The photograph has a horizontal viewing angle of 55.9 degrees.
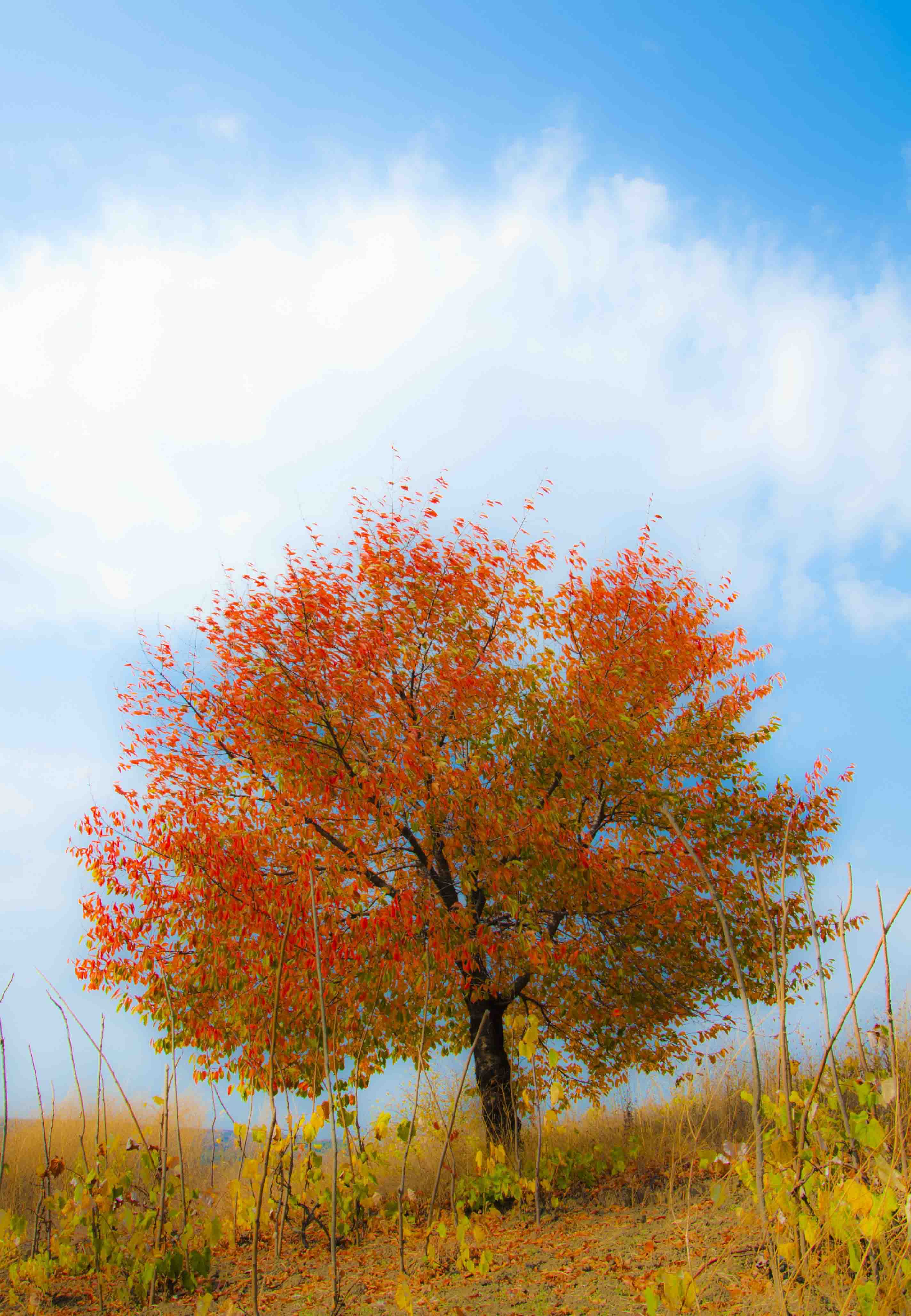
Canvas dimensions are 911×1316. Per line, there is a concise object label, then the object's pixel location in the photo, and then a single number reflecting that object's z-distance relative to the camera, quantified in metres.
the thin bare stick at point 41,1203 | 6.66
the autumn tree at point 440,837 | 8.43
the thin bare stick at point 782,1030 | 3.59
